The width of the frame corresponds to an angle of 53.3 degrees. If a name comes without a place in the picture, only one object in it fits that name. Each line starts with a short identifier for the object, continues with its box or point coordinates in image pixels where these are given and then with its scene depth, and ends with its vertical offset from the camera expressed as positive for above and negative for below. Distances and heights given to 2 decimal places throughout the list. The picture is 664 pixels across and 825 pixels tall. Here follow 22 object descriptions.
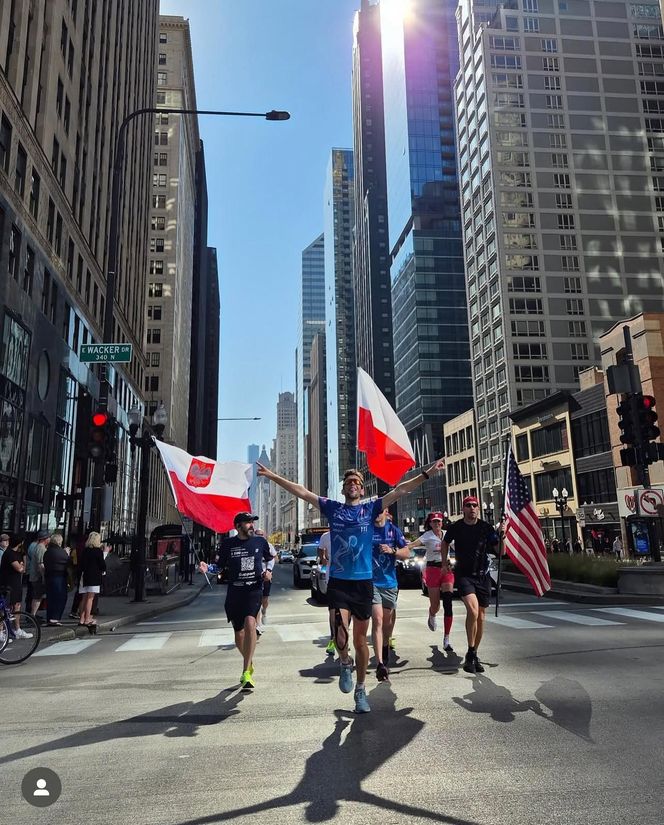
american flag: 11.17 +0.07
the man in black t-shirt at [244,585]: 7.56 -0.43
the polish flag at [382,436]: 9.30 +1.52
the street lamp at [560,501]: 46.26 +2.85
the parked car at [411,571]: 23.55 -0.95
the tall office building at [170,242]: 84.19 +41.15
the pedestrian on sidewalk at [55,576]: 13.63 -0.49
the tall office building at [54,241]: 25.31 +14.56
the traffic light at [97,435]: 13.45 +2.32
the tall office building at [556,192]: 75.25 +41.02
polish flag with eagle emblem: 10.53 +0.95
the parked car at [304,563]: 29.13 -0.73
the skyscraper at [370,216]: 151.88 +78.60
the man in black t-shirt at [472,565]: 8.21 -0.28
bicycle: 9.97 -1.31
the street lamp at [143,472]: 19.95 +2.44
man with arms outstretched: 6.52 -0.18
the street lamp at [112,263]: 14.73 +6.67
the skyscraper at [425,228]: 109.94 +55.94
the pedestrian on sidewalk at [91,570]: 13.45 -0.38
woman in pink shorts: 9.88 -0.45
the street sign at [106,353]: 14.27 +4.19
